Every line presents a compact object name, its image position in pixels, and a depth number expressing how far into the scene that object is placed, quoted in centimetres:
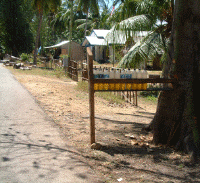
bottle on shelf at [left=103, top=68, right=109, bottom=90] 528
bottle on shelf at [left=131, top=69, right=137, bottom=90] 555
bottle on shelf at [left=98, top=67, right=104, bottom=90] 525
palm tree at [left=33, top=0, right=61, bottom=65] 2698
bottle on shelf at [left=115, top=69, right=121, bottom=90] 532
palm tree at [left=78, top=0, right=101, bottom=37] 2872
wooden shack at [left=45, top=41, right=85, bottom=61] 3484
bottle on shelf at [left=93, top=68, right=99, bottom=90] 524
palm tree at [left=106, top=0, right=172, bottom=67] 840
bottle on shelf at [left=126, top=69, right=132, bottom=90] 538
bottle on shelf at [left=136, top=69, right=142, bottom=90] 555
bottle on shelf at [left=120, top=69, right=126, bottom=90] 550
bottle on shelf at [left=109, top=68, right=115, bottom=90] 530
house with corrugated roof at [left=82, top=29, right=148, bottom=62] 2989
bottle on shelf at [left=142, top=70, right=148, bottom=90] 558
